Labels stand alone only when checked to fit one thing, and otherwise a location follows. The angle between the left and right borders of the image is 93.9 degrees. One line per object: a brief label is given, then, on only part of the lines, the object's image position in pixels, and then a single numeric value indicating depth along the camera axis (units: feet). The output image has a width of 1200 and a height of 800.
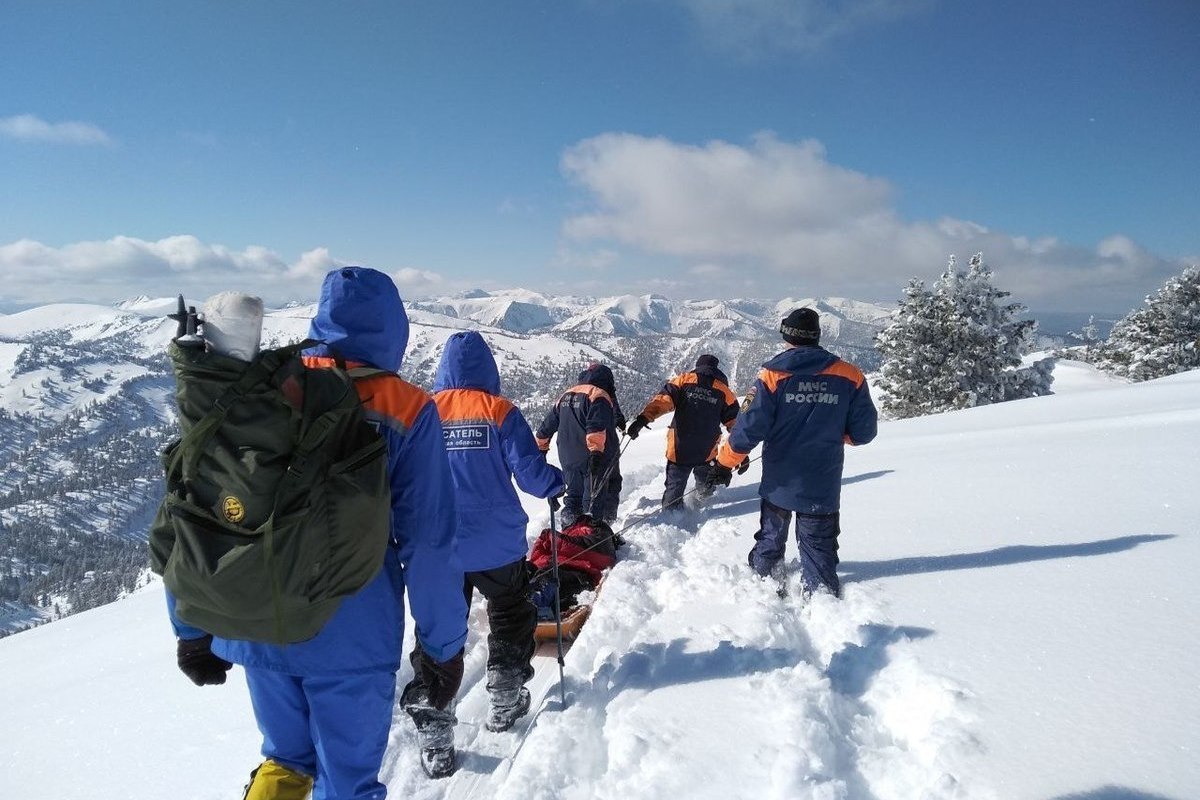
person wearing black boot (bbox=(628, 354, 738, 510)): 24.32
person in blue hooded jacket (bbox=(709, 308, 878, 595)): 14.49
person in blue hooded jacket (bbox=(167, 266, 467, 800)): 6.90
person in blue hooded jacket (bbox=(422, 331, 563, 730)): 12.16
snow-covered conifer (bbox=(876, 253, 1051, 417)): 73.72
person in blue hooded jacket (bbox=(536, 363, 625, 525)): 23.12
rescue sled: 15.43
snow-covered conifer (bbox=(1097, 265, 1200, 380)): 80.53
